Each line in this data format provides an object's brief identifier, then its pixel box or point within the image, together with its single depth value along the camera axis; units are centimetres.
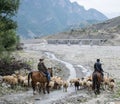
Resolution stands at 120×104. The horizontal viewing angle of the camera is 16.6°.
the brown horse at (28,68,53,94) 2852
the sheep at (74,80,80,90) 3156
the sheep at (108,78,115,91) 3030
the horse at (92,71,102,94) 2839
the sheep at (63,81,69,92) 3140
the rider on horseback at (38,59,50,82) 2872
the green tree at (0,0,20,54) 3212
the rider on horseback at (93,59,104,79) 2898
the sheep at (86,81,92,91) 3050
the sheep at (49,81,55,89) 3073
